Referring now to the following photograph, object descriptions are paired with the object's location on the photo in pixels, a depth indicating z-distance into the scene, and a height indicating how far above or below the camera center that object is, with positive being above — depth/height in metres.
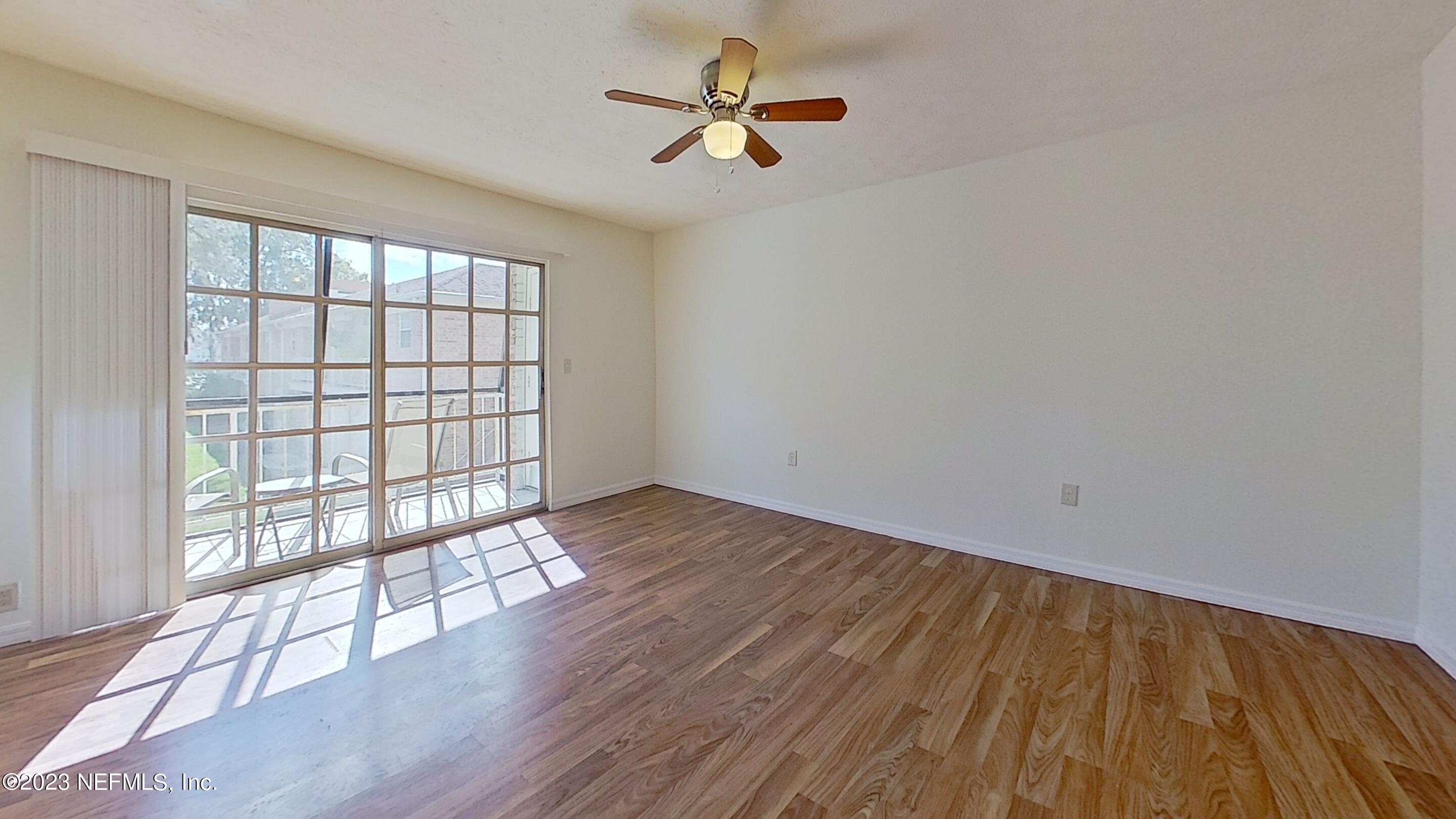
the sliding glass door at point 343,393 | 2.71 +0.08
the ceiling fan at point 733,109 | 1.89 +1.23
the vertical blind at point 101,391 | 2.20 +0.06
